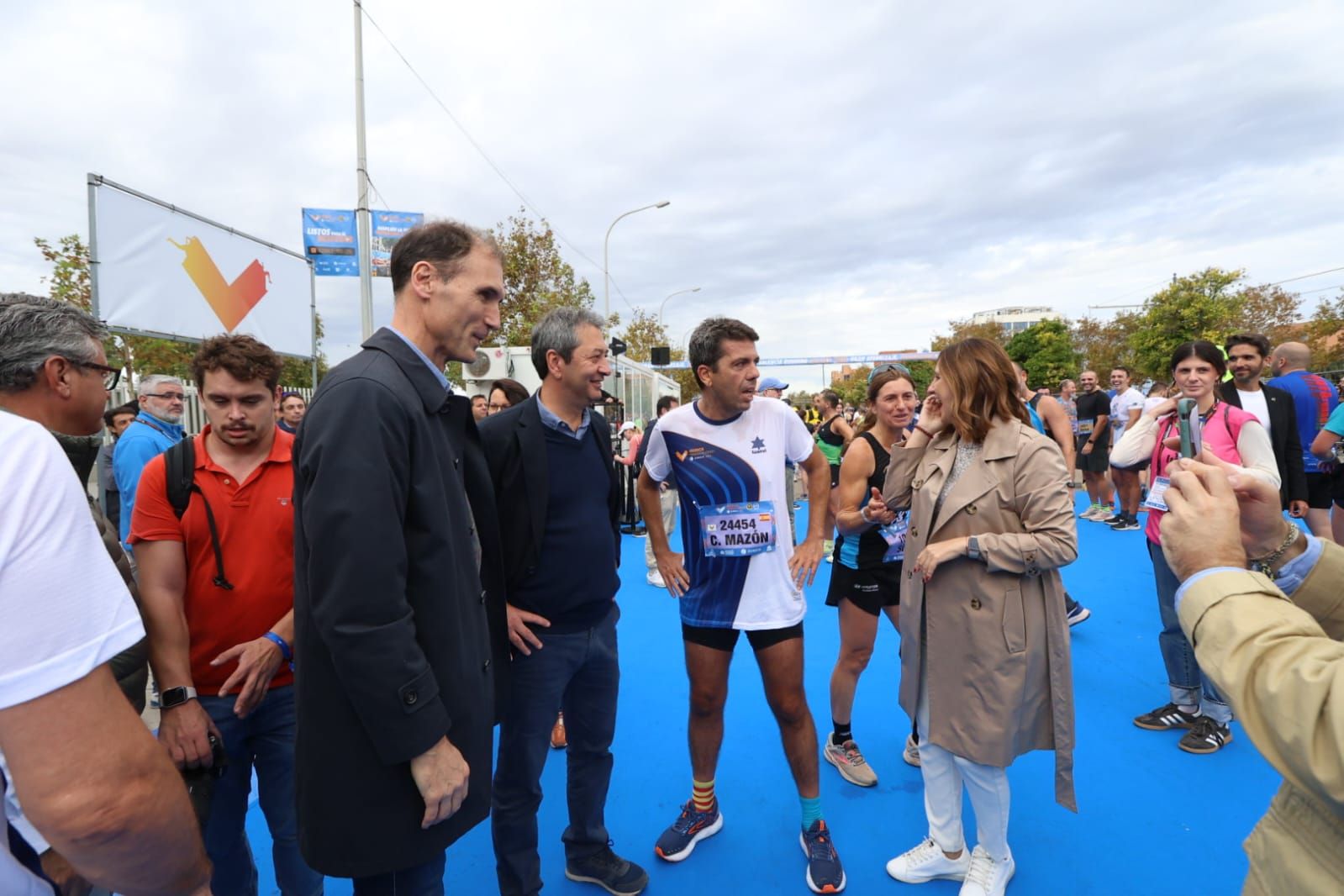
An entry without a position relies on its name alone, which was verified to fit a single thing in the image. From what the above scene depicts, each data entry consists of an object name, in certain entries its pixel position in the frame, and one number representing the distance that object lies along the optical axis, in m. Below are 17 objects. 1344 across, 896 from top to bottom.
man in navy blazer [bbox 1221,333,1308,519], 3.84
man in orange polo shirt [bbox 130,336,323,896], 1.88
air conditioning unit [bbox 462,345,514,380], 13.11
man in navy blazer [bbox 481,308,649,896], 2.22
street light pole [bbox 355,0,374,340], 9.55
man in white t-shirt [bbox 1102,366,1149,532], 8.19
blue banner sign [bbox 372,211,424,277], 9.43
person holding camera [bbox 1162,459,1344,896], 0.82
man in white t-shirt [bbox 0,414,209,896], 0.78
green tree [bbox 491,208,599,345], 19.53
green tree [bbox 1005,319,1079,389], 41.97
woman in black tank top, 3.09
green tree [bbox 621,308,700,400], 33.56
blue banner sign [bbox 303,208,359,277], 8.98
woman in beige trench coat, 2.10
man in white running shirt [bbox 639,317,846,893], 2.55
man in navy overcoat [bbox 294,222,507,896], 1.28
